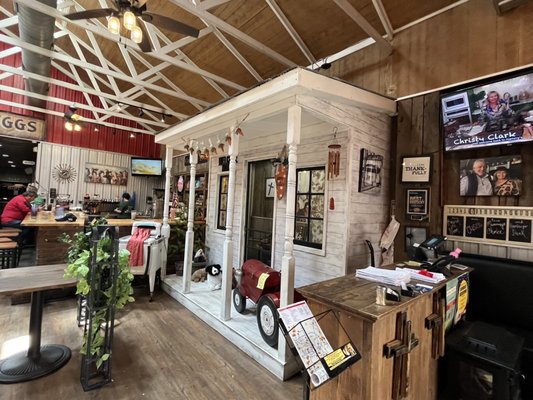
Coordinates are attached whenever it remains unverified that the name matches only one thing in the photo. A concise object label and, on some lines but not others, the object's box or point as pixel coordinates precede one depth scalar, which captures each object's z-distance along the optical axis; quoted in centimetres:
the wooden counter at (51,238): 388
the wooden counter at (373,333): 129
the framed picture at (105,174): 945
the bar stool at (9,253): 426
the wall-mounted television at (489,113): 231
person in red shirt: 572
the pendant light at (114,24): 301
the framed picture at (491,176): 241
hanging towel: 412
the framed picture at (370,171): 296
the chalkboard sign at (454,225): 274
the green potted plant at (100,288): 217
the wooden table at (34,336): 217
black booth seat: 165
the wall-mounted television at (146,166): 1009
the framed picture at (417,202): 298
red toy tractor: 264
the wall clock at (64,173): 884
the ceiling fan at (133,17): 293
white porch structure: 244
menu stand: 114
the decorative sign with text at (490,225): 236
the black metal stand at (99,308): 213
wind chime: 297
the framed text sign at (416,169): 297
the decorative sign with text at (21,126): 798
